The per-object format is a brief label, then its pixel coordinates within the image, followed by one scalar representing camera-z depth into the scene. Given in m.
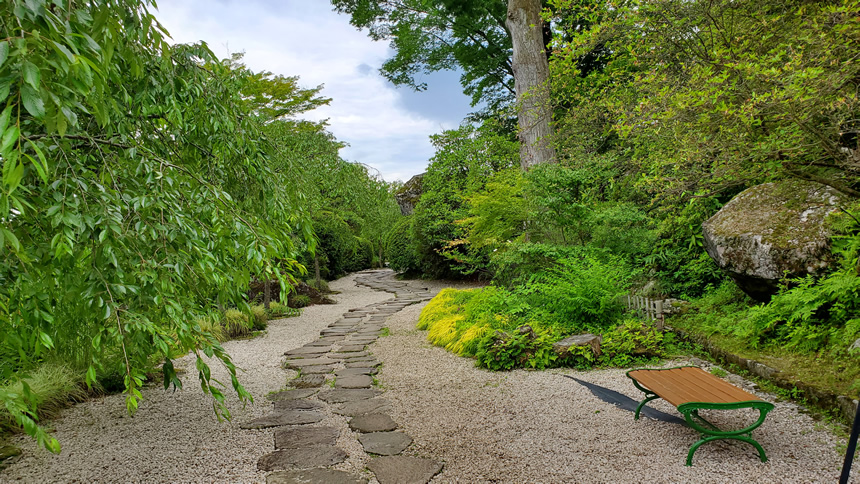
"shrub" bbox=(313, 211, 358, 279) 10.88
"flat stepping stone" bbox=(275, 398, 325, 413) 3.84
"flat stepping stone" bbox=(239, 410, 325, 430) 3.45
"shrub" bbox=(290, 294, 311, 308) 10.23
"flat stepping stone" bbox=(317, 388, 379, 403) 4.04
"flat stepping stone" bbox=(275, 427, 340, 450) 3.08
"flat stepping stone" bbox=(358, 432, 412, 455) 2.96
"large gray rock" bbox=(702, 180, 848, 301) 4.21
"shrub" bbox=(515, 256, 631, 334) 5.35
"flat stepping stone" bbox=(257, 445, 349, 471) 2.76
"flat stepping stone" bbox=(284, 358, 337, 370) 5.29
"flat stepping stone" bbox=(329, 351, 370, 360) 5.66
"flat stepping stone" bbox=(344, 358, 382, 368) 5.20
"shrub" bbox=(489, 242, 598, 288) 6.16
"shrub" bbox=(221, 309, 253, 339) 7.15
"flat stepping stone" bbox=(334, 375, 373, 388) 4.46
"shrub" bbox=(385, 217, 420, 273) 14.72
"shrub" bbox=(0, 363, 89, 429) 3.51
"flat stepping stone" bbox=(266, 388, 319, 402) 4.12
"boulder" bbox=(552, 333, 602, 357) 4.75
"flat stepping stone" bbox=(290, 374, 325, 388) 4.53
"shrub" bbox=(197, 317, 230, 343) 6.62
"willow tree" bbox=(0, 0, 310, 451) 1.33
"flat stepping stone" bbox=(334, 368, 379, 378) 4.87
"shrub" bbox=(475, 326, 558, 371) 4.73
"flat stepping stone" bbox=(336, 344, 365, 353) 6.01
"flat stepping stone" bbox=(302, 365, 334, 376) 4.97
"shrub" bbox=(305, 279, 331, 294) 12.47
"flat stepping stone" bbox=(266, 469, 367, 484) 2.55
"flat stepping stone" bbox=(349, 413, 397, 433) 3.34
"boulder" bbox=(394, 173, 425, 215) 17.00
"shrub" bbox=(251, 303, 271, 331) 7.67
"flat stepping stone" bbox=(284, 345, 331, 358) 5.93
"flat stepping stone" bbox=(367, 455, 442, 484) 2.57
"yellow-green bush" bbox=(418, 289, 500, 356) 5.39
